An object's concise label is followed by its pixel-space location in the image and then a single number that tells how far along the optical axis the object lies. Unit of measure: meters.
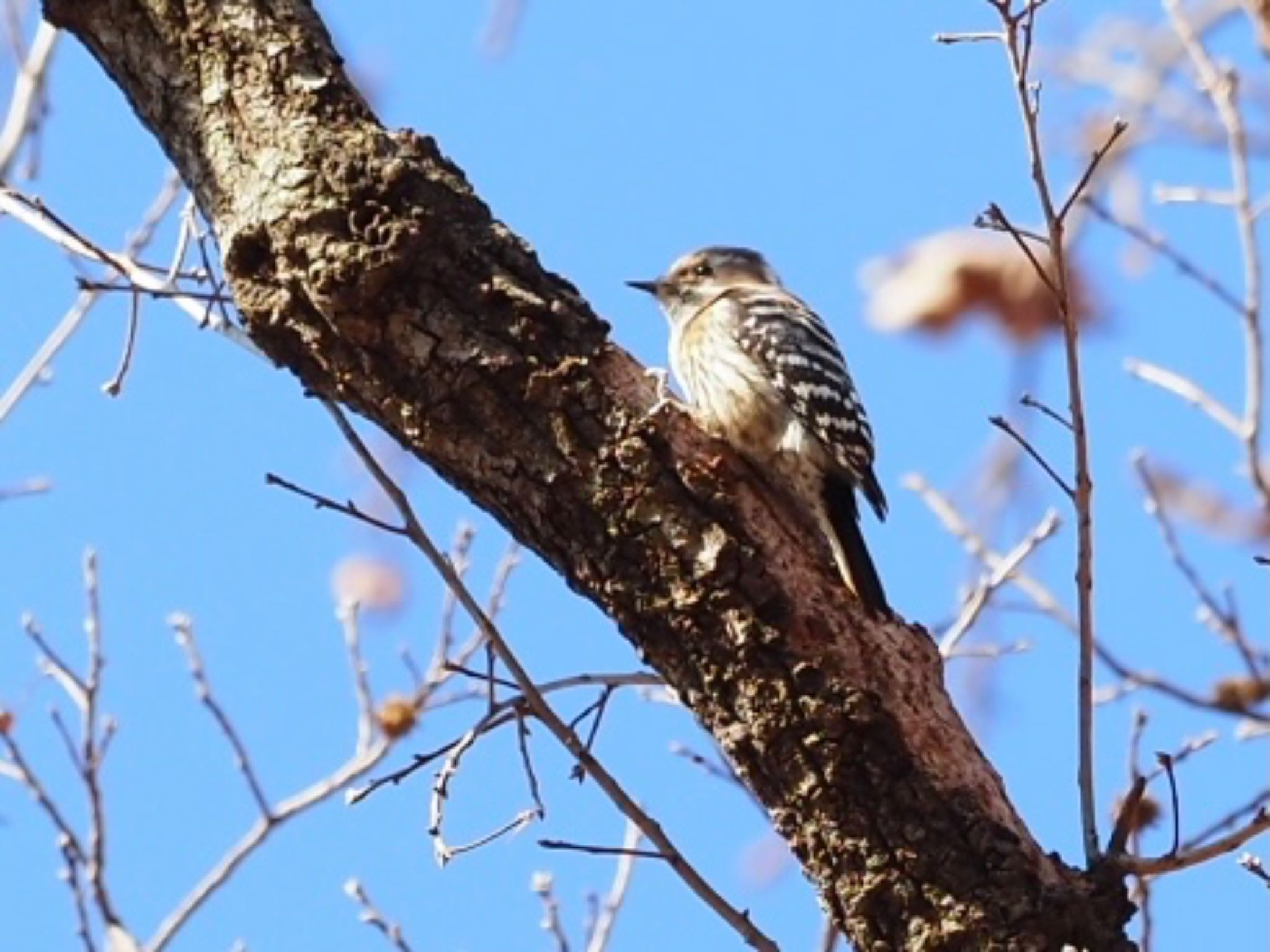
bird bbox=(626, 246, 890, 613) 6.52
